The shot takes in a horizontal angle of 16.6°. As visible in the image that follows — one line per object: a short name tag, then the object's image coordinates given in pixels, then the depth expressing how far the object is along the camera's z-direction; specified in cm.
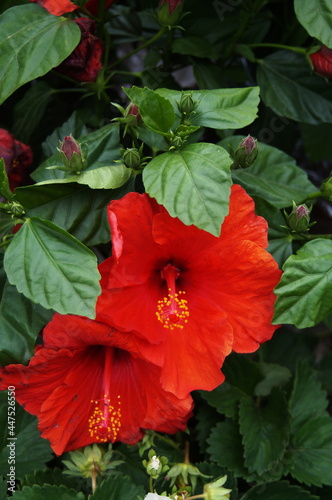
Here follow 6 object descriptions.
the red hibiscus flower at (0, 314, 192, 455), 64
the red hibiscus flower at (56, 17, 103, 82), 70
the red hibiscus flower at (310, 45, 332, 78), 70
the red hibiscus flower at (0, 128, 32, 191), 71
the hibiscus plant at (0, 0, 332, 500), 62
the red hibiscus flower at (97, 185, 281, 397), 63
